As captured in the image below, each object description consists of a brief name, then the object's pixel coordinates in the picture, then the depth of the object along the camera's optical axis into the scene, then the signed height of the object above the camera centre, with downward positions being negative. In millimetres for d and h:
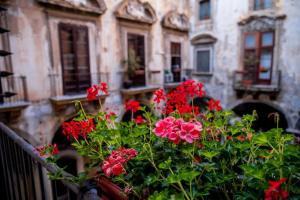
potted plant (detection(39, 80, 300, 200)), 1029 -530
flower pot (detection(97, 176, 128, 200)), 1217 -715
